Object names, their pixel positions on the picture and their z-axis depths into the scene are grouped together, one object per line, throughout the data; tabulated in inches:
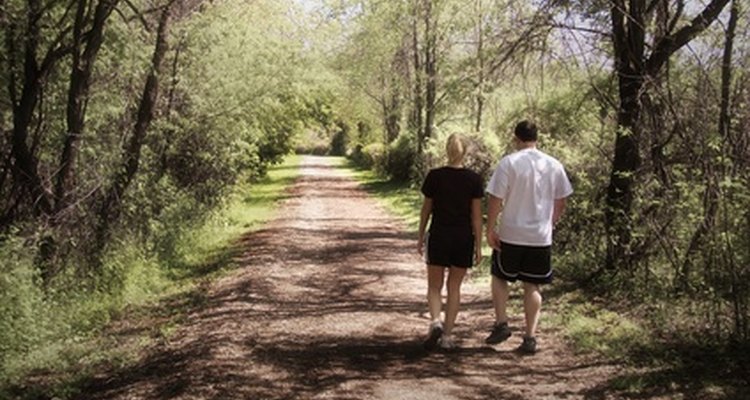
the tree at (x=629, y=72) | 333.1
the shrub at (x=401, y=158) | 1163.3
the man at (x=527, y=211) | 247.9
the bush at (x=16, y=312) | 293.6
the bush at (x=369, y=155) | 1535.3
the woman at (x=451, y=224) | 256.7
